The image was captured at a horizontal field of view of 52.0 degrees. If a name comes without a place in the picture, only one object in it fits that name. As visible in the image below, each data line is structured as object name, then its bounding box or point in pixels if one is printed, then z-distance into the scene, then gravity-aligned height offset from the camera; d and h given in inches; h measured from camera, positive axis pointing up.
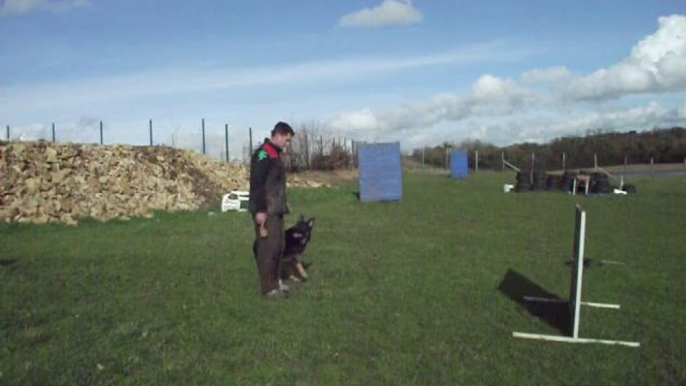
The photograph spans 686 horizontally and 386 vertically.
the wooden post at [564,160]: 2450.8 -96.6
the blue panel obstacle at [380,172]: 987.3 -52.8
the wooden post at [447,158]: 2971.5 -104.8
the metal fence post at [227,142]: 1267.2 -11.6
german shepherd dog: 352.2 -57.4
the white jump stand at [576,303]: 243.4 -59.8
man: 316.2 -33.6
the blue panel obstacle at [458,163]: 2085.4 -87.4
